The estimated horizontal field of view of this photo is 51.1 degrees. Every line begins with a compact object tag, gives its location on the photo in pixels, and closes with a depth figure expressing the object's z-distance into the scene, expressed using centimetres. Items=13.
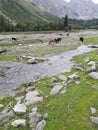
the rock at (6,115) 636
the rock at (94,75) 885
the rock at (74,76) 902
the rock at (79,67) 1106
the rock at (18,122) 588
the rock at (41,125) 567
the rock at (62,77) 929
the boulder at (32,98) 711
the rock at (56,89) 766
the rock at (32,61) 1513
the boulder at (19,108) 646
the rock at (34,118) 592
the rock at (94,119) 584
